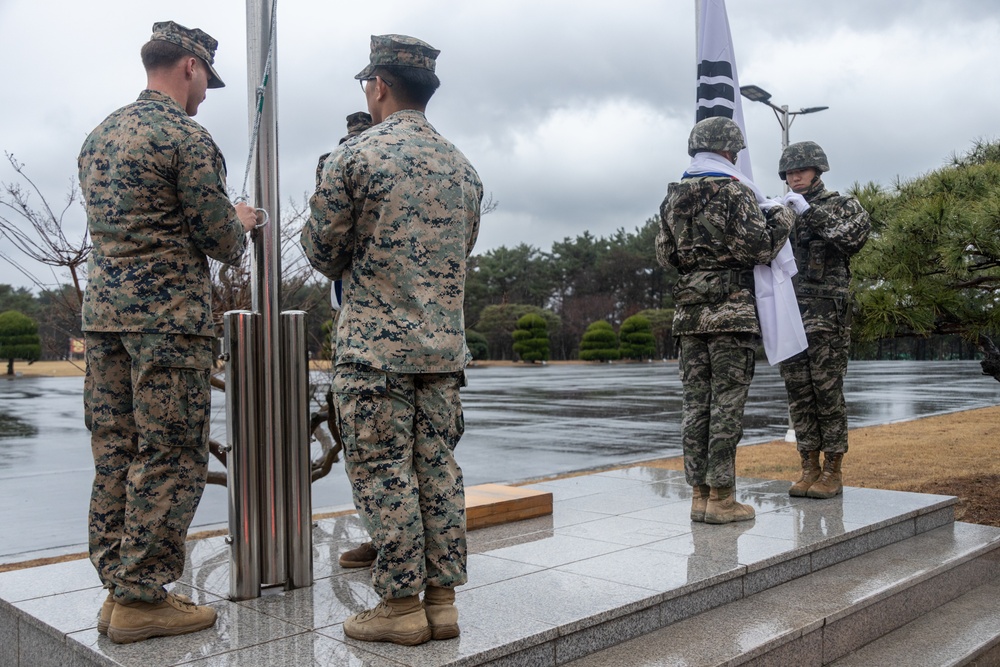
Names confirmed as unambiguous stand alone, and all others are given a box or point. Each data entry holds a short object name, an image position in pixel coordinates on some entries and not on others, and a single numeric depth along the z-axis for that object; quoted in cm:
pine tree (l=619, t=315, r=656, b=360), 4931
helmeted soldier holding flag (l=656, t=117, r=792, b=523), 507
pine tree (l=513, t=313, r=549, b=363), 4969
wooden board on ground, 531
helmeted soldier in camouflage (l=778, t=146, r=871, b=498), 588
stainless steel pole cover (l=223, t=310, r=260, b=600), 366
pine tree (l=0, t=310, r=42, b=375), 3622
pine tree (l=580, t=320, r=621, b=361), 4988
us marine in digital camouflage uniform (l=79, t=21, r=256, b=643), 311
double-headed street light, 1389
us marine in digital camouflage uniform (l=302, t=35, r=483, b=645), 309
